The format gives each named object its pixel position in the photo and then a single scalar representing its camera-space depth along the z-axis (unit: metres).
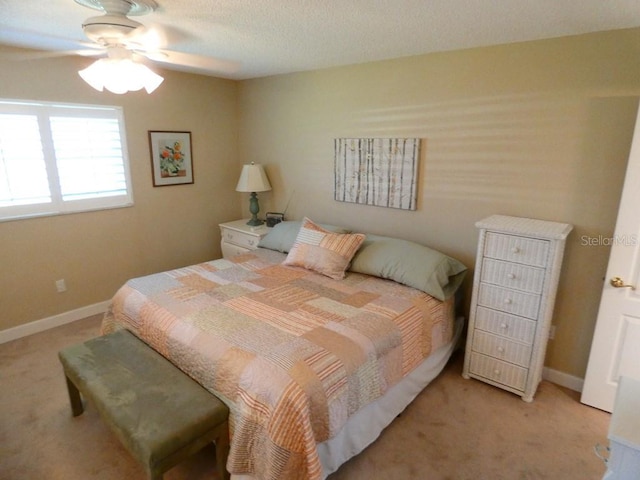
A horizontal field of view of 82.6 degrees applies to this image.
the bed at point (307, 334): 1.52
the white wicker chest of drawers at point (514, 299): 2.12
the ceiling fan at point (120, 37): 1.75
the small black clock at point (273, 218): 3.80
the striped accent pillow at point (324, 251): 2.67
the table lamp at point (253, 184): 3.75
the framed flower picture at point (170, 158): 3.54
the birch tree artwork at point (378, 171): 2.88
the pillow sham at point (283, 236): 3.14
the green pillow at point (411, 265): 2.41
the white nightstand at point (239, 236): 3.60
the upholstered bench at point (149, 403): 1.46
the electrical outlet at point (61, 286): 3.15
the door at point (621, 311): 1.93
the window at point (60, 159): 2.77
